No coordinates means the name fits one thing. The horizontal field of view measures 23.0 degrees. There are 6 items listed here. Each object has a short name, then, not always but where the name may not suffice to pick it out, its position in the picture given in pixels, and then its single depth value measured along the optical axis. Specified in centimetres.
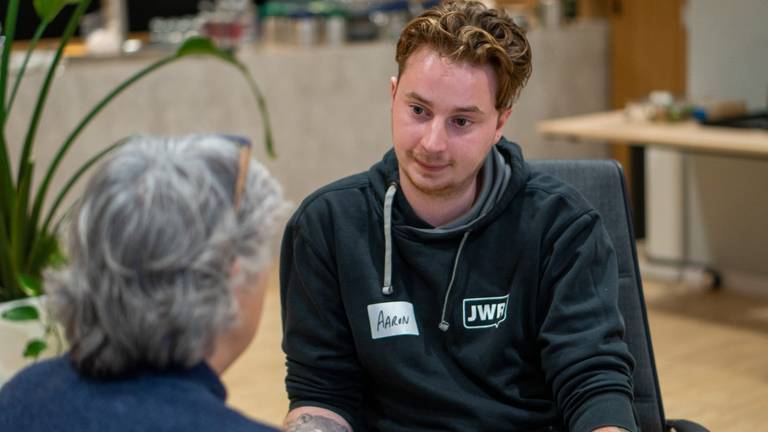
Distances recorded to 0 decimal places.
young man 291
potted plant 424
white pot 432
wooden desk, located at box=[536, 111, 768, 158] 669
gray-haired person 187
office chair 325
